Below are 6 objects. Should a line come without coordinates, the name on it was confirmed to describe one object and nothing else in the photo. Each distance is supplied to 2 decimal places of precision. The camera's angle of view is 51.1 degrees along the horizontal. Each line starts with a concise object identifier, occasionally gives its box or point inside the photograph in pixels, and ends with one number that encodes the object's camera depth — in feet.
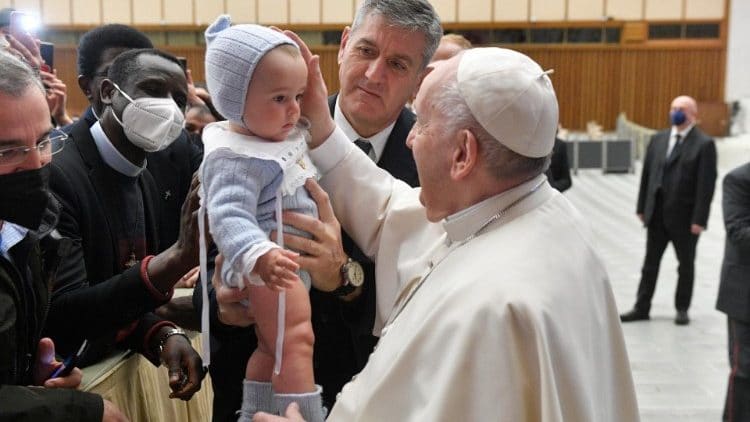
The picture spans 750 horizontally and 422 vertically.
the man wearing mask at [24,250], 5.80
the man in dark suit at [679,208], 24.95
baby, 6.52
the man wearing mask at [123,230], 7.50
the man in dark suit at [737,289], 15.37
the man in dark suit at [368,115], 8.04
